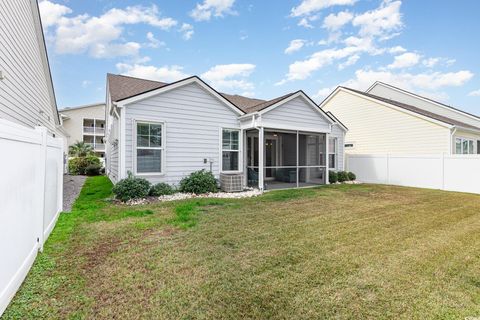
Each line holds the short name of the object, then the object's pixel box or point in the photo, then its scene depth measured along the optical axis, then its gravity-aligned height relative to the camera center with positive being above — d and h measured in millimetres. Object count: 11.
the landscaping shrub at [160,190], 8836 -1006
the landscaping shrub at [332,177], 13422 -802
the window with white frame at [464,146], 14438 +1010
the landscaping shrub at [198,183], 9383 -808
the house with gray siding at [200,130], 8836 +1336
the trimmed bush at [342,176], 13908 -772
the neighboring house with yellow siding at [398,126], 13819 +2225
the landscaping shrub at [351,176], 14427 -809
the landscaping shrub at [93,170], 19953 -698
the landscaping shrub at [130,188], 7988 -879
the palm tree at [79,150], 26297 +1224
